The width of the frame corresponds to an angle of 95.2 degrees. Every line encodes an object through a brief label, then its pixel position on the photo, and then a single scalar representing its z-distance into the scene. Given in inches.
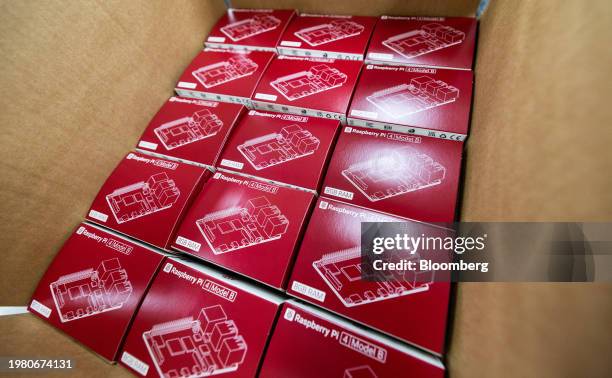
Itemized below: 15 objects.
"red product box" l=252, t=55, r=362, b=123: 9.8
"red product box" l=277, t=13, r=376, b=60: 10.8
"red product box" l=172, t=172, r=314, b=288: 7.8
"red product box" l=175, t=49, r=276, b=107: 11.0
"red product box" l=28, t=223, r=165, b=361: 7.8
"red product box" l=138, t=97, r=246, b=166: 10.1
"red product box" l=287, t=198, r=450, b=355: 6.6
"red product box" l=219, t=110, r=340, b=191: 8.9
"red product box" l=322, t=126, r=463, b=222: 7.8
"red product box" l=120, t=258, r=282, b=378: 6.9
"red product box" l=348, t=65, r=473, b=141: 8.6
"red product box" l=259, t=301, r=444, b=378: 6.3
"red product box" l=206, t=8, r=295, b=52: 12.0
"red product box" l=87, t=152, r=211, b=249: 9.0
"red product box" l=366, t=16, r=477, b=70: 9.7
